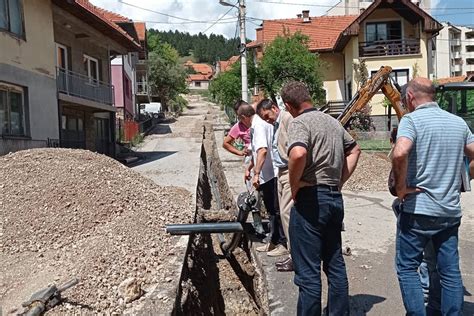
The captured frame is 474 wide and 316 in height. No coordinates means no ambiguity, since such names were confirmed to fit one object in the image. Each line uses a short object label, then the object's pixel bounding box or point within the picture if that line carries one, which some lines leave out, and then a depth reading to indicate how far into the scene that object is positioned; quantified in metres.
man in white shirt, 6.09
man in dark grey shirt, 3.72
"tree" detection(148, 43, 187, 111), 56.47
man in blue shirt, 3.58
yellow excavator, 13.77
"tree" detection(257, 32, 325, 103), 26.92
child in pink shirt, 7.24
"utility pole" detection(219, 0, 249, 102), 19.90
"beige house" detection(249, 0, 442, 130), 30.27
